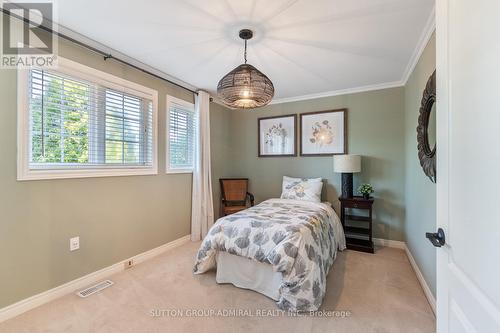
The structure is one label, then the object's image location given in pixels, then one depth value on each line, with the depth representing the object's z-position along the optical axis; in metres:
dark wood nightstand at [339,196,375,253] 3.25
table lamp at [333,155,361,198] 3.36
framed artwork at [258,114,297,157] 4.13
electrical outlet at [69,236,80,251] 2.24
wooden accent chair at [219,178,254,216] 4.26
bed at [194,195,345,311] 1.93
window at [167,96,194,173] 3.36
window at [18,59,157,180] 1.99
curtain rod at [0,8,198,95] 1.88
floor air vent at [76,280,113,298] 2.17
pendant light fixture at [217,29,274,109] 1.96
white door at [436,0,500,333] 0.65
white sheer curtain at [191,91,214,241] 3.64
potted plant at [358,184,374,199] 3.37
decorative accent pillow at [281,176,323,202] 3.52
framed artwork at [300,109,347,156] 3.76
